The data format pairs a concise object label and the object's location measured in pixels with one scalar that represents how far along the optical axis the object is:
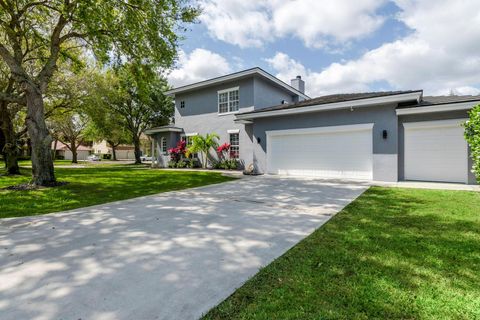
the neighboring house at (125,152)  58.86
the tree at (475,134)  4.87
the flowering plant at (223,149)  16.41
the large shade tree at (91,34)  8.20
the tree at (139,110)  27.38
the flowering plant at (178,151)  18.48
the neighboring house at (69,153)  56.58
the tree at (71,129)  29.67
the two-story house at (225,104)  15.60
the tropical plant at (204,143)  16.77
